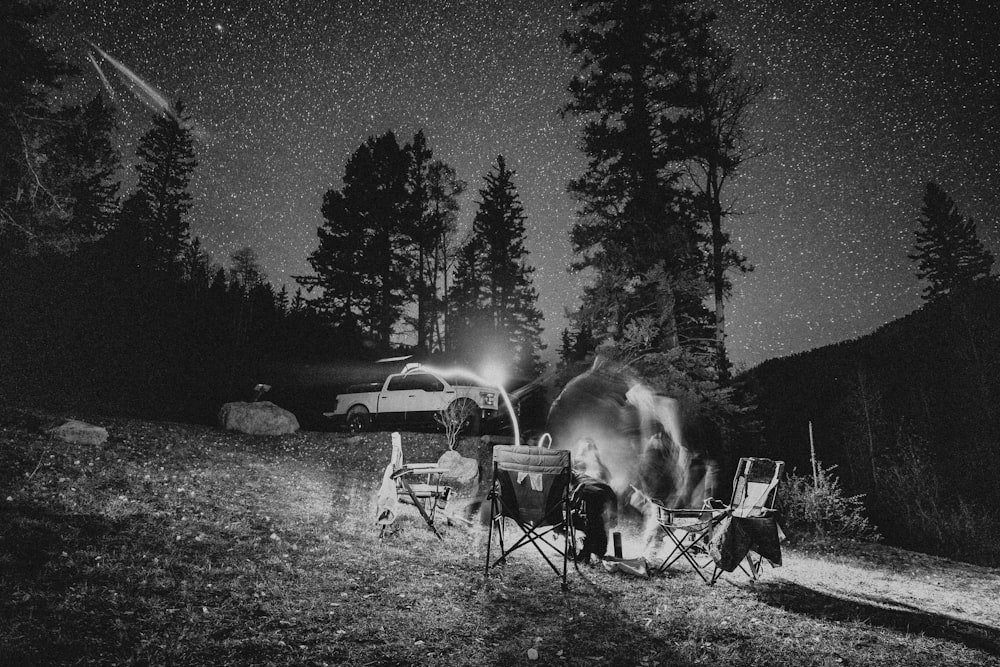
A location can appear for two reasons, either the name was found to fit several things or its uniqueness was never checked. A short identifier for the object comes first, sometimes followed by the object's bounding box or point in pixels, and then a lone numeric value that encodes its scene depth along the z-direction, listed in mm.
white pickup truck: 13588
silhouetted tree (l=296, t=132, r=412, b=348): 26223
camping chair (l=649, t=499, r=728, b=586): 5477
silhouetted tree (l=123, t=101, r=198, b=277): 28875
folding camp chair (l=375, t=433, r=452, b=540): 6148
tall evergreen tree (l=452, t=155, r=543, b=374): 32719
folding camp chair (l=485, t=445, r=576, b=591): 5254
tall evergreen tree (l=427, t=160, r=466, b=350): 27469
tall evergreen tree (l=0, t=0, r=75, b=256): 10780
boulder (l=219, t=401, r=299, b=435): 13156
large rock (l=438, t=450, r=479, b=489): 9727
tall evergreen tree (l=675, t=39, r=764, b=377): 13930
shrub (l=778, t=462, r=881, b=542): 9703
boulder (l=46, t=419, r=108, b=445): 8172
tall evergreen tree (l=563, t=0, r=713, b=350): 11602
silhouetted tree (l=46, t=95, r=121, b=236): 11600
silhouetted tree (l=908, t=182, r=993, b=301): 32562
